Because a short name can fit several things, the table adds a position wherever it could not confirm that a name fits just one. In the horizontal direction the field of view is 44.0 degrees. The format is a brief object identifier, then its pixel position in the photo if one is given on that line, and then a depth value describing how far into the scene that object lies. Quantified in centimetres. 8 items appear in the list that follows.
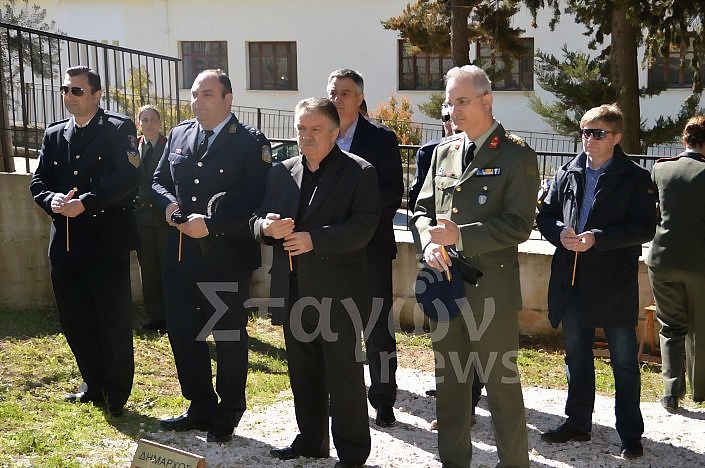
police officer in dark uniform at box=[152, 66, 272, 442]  480
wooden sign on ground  338
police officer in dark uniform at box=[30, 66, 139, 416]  520
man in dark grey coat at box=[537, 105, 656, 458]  476
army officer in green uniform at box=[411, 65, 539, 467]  403
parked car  1077
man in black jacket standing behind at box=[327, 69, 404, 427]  515
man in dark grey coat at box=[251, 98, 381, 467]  427
